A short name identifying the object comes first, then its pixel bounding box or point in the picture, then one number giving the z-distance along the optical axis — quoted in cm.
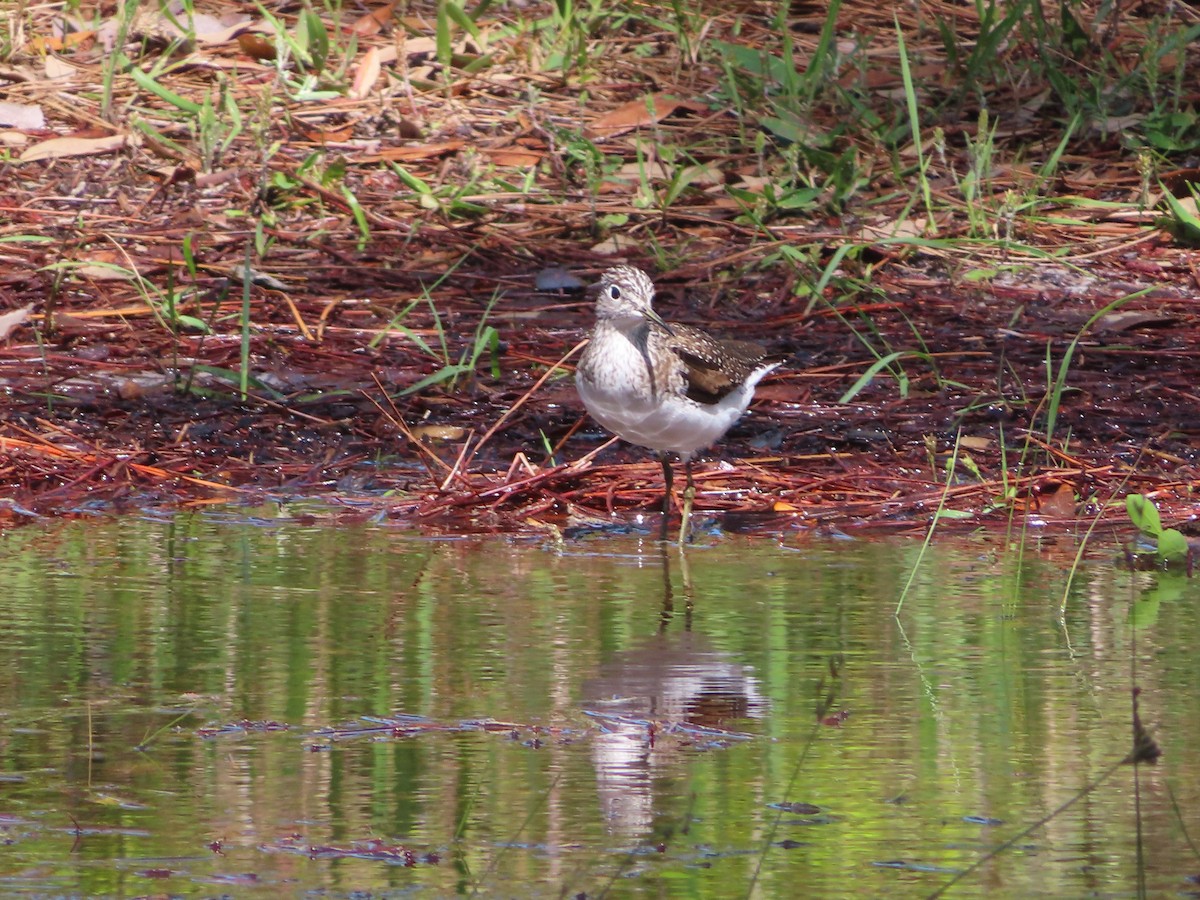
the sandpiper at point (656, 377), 1202
